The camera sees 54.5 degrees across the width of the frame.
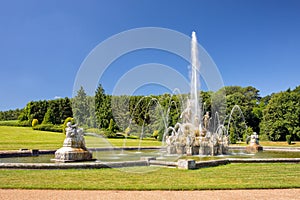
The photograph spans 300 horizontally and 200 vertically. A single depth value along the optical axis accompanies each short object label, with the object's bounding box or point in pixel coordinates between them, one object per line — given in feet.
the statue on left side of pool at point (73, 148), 45.54
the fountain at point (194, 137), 65.62
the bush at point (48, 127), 173.51
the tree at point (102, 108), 190.90
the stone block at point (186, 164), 39.29
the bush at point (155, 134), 180.45
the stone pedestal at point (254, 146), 85.25
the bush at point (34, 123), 195.72
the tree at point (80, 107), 195.83
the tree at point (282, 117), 152.97
